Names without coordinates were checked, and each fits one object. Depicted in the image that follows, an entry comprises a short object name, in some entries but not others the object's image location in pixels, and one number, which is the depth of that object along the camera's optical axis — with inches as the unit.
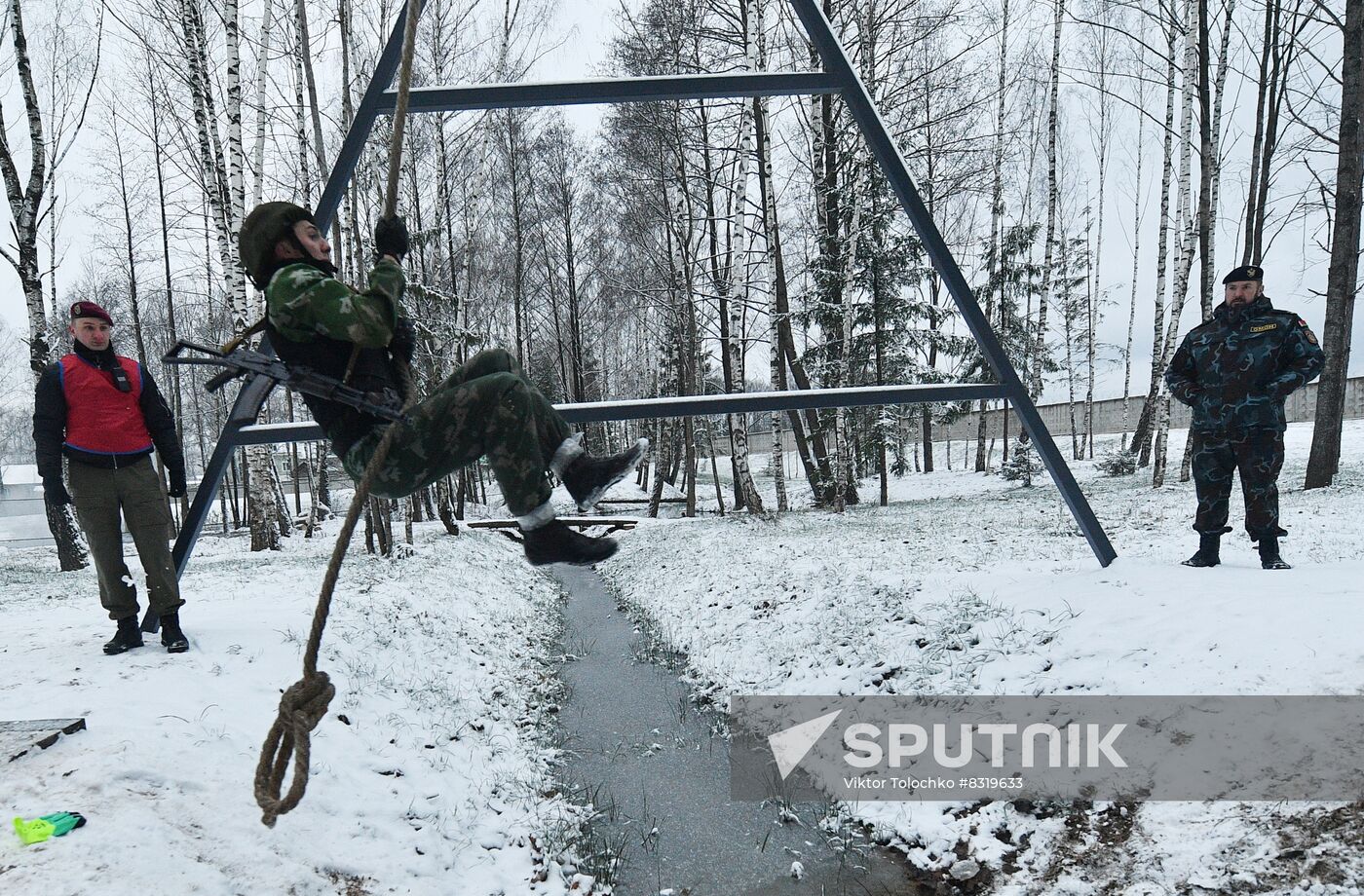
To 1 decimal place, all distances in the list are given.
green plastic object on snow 105.6
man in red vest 160.1
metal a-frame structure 150.1
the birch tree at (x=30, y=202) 413.4
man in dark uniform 180.7
